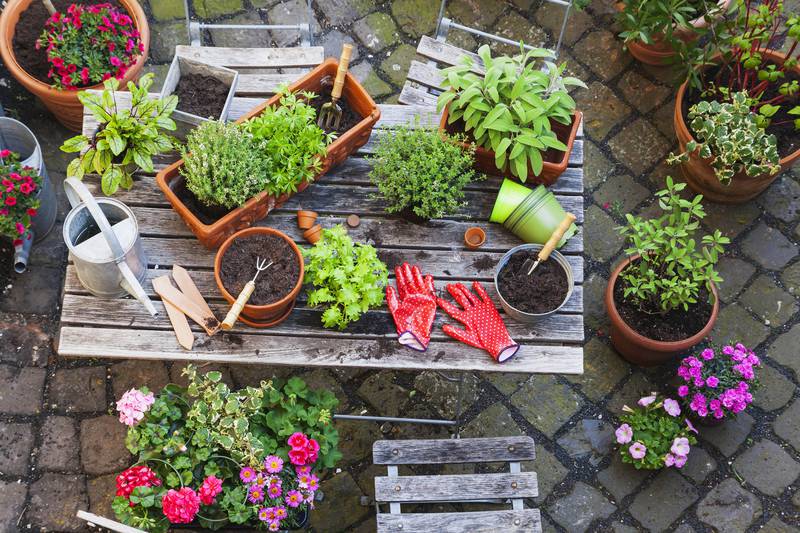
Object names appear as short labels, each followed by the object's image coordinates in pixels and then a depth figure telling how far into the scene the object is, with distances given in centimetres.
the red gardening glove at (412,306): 318
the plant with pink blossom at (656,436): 400
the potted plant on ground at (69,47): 388
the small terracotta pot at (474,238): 336
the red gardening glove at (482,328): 319
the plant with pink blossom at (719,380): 396
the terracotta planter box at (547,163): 334
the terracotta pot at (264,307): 304
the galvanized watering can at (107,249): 296
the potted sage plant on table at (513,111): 321
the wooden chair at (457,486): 333
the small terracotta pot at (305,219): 331
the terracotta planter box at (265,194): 311
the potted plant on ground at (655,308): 374
